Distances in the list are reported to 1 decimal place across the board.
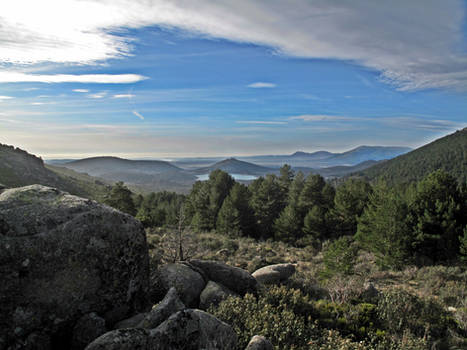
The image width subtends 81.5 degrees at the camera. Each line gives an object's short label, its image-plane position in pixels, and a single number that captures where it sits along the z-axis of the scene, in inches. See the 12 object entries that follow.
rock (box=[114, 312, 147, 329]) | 209.6
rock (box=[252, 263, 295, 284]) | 435.5
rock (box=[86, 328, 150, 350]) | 155.2
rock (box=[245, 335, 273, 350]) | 190.9
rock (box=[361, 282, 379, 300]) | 416.8
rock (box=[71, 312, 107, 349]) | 187.2
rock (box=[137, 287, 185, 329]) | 198.5
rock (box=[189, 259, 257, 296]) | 352.2
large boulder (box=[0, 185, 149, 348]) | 176.4
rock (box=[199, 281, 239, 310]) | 291.0
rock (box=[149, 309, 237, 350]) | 170.9
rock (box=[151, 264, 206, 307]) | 288.8
